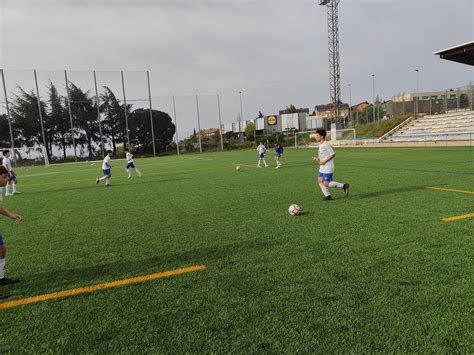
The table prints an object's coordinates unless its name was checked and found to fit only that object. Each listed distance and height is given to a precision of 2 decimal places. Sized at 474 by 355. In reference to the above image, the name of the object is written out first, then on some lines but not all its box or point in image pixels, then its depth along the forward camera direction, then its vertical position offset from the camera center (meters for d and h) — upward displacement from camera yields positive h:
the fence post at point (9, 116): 46.05 +4.88
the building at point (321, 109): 126.21 +8.52
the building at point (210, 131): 106.56 +2.43
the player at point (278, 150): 19.73 -0.94
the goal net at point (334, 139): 43.46 -1.19
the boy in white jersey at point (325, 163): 8.42 -0.81
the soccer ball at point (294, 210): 7.27 -1.66
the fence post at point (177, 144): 56.03 -0.66
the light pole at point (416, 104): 43.91 +2.65
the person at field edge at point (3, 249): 4.25 -1.20
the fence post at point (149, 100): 54.07 +6.69
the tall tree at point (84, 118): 51.56 +4.41
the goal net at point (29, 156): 42.34 -0.80
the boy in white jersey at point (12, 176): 13.13 -0.94
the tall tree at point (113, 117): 53.06 +4.35
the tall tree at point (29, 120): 49.19 +4.39
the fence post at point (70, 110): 50.00 +5.54
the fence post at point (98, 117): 51.53 +4.35
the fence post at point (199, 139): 57.20 -0.17
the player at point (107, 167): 14.85 -0.95
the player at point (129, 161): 18.18 -0.93
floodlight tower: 50.38 +10.62
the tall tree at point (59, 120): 50.97 +4.21
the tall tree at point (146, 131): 55.41 +1.90
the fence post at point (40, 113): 48.33 +5.27
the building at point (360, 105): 135.93 +9.48
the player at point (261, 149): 20.83 -0.88
